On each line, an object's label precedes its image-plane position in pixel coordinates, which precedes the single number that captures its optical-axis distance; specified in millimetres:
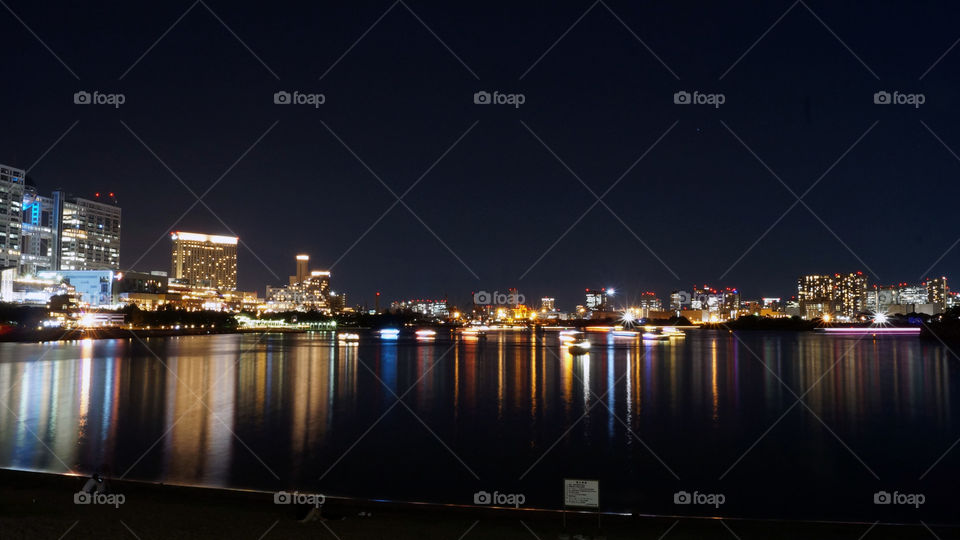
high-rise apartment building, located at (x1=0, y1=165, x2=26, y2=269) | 120000
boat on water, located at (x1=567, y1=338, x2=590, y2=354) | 60166
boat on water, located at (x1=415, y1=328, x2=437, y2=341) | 110062
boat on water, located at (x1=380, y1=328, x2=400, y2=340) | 115438
